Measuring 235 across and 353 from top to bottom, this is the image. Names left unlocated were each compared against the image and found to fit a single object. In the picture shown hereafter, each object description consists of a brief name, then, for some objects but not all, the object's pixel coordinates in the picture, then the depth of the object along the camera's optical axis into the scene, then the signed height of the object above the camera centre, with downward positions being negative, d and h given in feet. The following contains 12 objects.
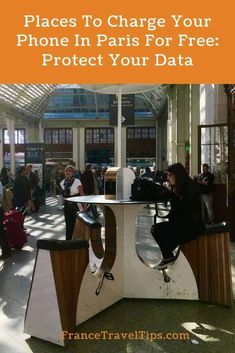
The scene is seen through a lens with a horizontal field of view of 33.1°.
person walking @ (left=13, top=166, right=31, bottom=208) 31.22 -2.38
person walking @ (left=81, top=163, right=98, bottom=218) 33.81 -1.84
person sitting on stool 13.10 -1.91
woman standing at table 21.49 -1.84
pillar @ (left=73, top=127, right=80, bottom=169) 124.49 +5.51
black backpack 13.30 -1.11
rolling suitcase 22.17 -4.01
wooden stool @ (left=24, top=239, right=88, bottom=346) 10.42 -3.56
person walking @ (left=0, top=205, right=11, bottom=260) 20.35 -4.39
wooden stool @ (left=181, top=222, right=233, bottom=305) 12.87 -3.43
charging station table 13.47 -3.84
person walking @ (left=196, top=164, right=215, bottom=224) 27.55 -2.18
